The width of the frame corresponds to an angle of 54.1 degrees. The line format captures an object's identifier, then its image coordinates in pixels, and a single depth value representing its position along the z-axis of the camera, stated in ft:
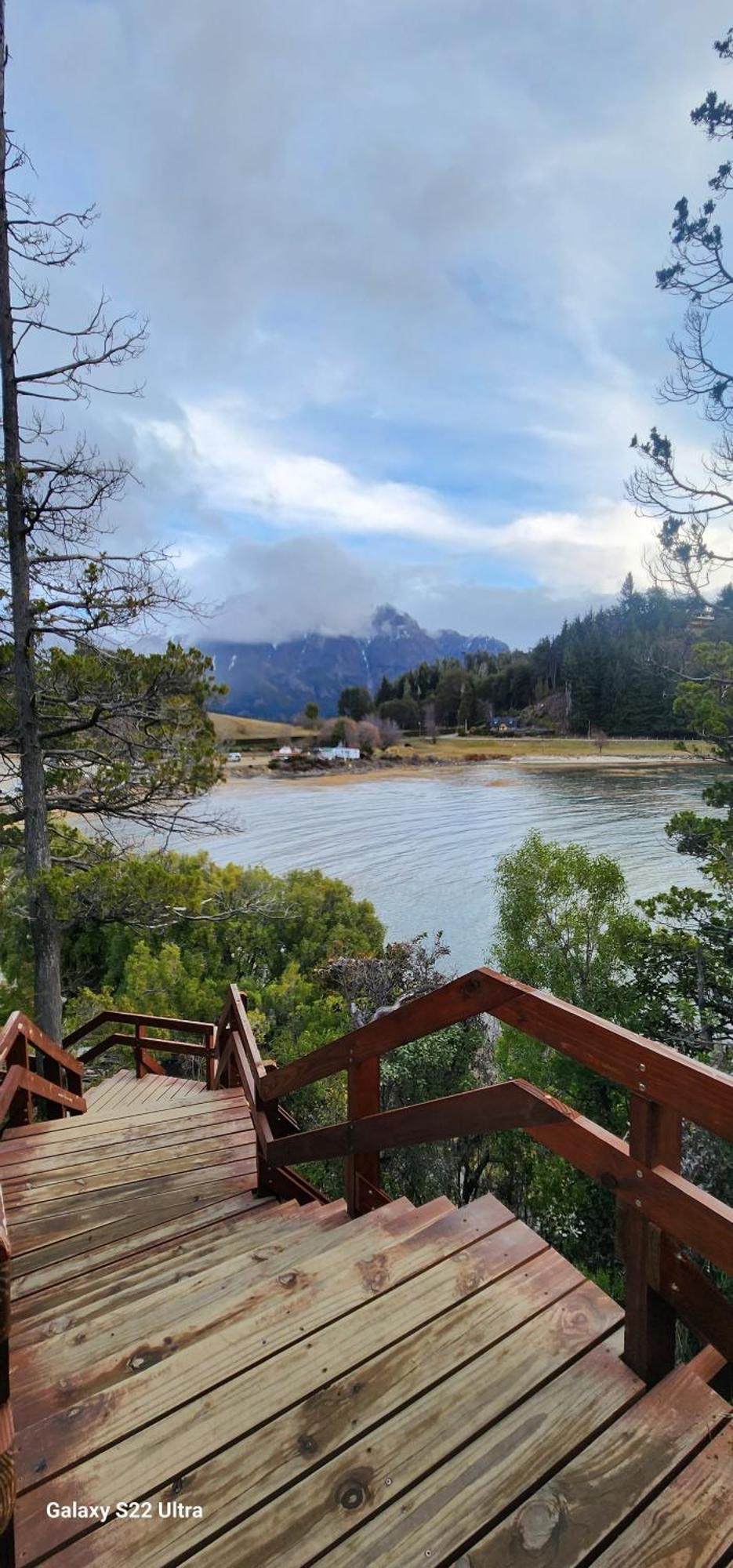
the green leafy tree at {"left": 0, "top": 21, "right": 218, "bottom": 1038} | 26.91
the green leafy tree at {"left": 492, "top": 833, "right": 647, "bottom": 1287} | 38.52
